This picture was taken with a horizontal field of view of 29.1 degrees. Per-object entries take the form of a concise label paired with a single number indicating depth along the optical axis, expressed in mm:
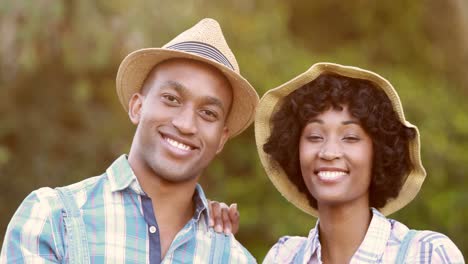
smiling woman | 3385
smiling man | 3297
